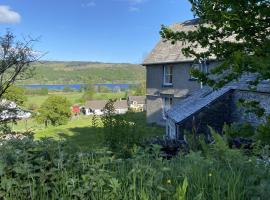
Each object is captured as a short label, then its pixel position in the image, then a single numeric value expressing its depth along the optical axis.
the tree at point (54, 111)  32.21
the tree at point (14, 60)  6.42
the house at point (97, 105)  51.32
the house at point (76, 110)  50.12
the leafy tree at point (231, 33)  3.54
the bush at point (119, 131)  5.15
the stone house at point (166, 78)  17.63
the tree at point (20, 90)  20.92
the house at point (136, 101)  48.02
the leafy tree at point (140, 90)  54.43
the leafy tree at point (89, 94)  68.17
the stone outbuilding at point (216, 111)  11.00
